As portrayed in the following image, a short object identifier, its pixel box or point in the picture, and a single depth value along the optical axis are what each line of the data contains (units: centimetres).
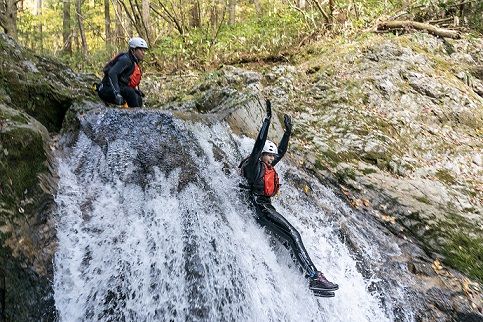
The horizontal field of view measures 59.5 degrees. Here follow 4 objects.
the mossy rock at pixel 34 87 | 716
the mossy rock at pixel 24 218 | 450
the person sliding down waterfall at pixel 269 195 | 562
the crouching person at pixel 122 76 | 773
